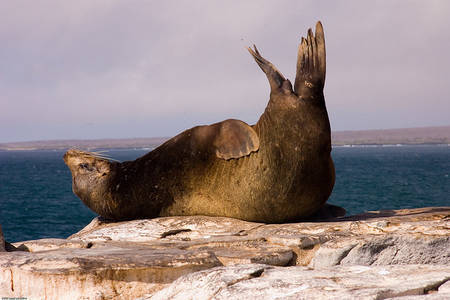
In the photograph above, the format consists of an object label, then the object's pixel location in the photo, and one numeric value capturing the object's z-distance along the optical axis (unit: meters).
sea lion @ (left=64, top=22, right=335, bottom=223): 13.48
